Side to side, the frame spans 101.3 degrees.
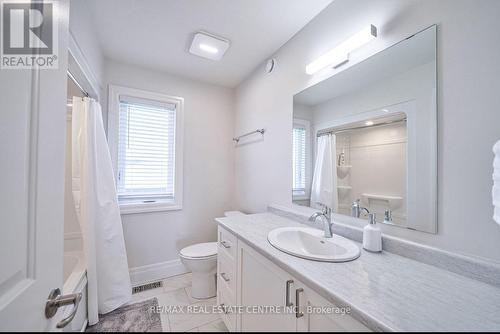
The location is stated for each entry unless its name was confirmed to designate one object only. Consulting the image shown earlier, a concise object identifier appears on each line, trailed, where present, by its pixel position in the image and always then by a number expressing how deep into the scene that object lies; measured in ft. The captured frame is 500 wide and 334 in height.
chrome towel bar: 7.01
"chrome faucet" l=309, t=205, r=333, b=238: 4.02
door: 1.53
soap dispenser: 3.39
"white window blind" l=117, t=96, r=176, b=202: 7.06
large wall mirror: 3.18
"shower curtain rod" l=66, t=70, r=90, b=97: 4.48
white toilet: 5.75
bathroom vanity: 1.14
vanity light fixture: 3.73
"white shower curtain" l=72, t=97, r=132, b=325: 5.00
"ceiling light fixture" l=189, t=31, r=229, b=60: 5.66
